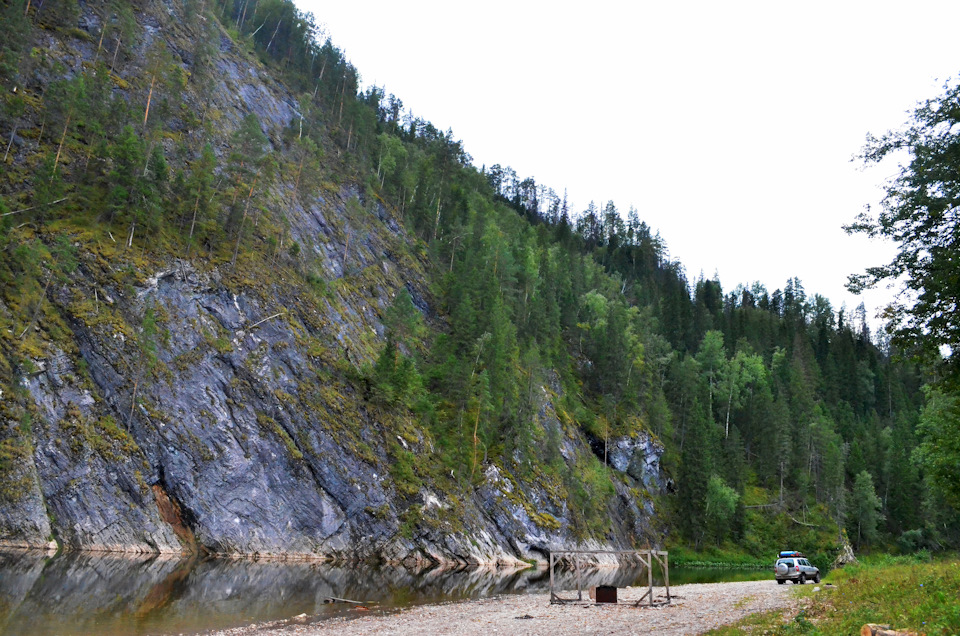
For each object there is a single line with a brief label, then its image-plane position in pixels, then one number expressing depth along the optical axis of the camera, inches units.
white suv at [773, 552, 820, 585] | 1672.0
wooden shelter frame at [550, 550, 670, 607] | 1167.6
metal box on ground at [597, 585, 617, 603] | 1233.4
